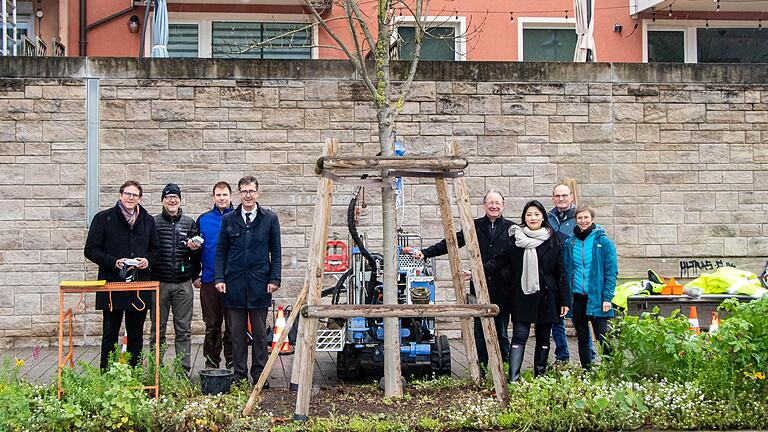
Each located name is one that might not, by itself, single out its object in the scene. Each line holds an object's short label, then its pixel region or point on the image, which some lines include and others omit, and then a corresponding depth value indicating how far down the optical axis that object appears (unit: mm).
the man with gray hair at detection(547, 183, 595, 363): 8453
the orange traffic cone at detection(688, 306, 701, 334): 9766
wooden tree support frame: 6516
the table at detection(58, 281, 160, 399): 6844
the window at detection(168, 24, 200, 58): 15195
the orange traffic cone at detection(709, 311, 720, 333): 9262
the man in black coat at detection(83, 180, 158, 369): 7523
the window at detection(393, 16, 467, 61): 15141
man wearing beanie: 8219
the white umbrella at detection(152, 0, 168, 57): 12289
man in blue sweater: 8383
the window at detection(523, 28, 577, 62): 15727
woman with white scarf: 7695
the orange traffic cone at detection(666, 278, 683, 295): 10789
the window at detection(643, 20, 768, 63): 15938
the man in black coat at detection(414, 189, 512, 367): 8078
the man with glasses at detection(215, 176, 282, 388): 7816
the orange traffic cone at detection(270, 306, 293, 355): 9794
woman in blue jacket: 8086
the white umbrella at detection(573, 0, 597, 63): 12344
